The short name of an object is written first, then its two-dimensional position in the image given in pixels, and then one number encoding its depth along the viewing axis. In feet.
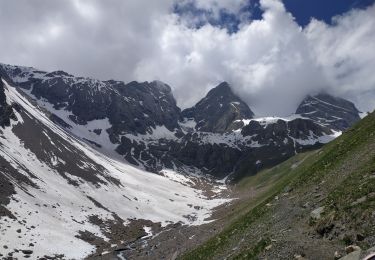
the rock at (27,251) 255.66
